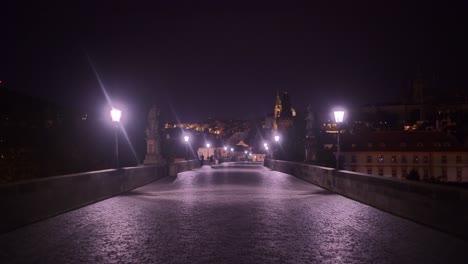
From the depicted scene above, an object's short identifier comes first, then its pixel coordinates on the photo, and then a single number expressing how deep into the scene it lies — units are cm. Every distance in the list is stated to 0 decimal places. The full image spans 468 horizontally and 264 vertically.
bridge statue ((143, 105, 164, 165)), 3509
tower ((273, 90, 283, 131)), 18442
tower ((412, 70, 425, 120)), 19129
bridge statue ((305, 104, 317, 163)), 3319
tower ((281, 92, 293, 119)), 15550
